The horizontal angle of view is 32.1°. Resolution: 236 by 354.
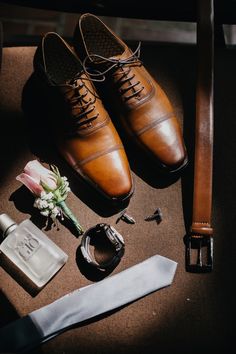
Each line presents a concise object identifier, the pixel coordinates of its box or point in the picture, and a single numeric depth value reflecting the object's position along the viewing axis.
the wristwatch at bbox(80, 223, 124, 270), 0.84
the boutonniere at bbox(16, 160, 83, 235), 0.84
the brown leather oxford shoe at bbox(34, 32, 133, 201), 0.86
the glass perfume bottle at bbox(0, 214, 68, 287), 0.83
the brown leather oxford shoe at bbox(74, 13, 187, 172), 0.88
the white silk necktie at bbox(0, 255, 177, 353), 0.79
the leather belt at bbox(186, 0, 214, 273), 0.85
